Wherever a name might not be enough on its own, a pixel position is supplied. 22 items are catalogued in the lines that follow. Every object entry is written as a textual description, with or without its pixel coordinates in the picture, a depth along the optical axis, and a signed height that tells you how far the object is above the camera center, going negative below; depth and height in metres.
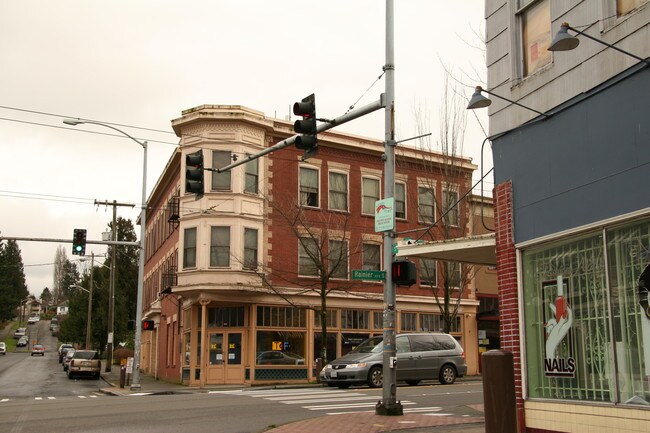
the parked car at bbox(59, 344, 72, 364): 64.38 -1.19
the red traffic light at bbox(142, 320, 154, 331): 29.73 +0.62
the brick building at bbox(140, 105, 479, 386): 30.23 +4.18
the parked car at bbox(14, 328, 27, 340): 123.04 +1.21
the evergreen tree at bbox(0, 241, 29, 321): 112.19 +10.71
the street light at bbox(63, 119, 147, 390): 28.17 +1.87
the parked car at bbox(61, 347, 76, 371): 45.17 -1.37
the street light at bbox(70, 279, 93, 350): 59.13 +0.89
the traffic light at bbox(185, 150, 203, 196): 15.35 +3.45
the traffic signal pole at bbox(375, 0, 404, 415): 13.91 +1.65
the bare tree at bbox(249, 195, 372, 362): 30.80 +3.59
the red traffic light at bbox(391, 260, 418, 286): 13.76 +1.23
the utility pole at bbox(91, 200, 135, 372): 36.84 +3.28
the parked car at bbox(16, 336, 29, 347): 109.06 -0.28
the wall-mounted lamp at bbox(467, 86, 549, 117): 9.77 +3.17
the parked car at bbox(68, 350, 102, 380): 41.16 -1.50
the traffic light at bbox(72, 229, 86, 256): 26.53 +3.57
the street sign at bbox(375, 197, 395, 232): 14.08 +2.40
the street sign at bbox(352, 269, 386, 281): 14.27 +1.24
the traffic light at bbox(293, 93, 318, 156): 13.27 +3.95
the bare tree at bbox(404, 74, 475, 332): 29.88 +5.67
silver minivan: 21.62 -0.76
